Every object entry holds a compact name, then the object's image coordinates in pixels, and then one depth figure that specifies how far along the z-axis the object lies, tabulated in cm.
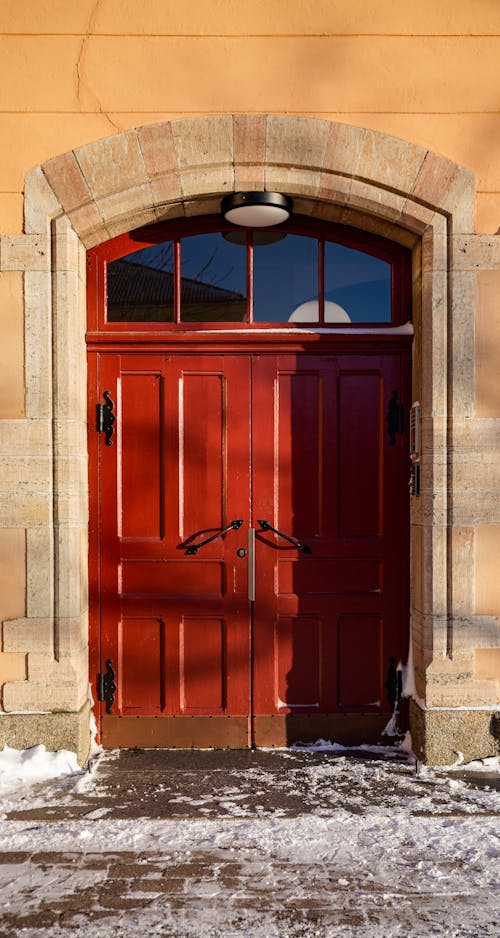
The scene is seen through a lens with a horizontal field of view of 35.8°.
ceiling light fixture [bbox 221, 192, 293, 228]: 419
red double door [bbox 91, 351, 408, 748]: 444
